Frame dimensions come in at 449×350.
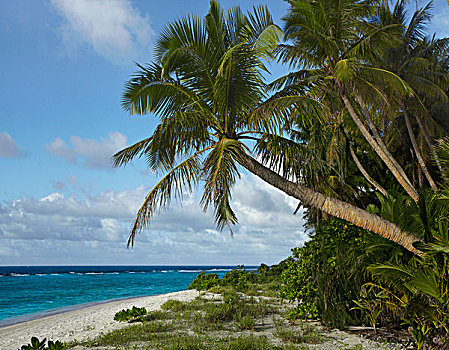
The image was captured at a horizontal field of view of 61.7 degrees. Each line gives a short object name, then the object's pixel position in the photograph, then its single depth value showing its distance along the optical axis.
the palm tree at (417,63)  13.81
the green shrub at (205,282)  17.58
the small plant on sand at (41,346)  5.79
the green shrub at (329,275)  7.48
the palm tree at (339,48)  9.80
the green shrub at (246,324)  7.78
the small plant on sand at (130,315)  9.21
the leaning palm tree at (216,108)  6.96
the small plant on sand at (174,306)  10.47
